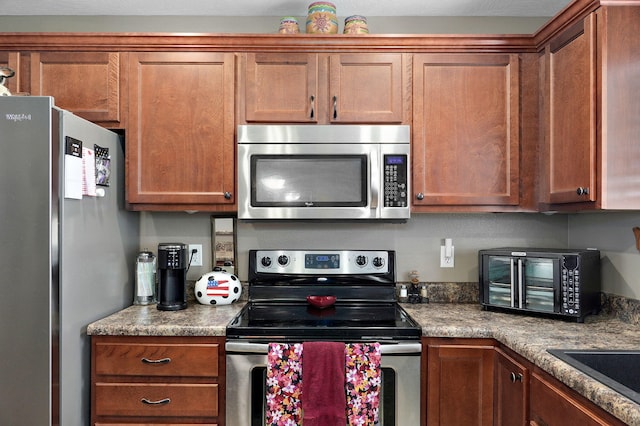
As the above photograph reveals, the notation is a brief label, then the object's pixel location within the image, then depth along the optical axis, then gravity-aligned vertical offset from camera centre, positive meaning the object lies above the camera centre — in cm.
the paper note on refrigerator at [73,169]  176 +17
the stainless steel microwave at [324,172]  218 +19
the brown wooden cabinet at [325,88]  222 +61
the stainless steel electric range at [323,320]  189 -49
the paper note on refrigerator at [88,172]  189 +17
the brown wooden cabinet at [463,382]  186 -70
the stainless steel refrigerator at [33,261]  168 -18
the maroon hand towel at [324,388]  180 -70
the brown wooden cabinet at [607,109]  170 +39
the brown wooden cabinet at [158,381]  190 -71
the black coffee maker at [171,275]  219 -31
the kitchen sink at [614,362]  150 -50
